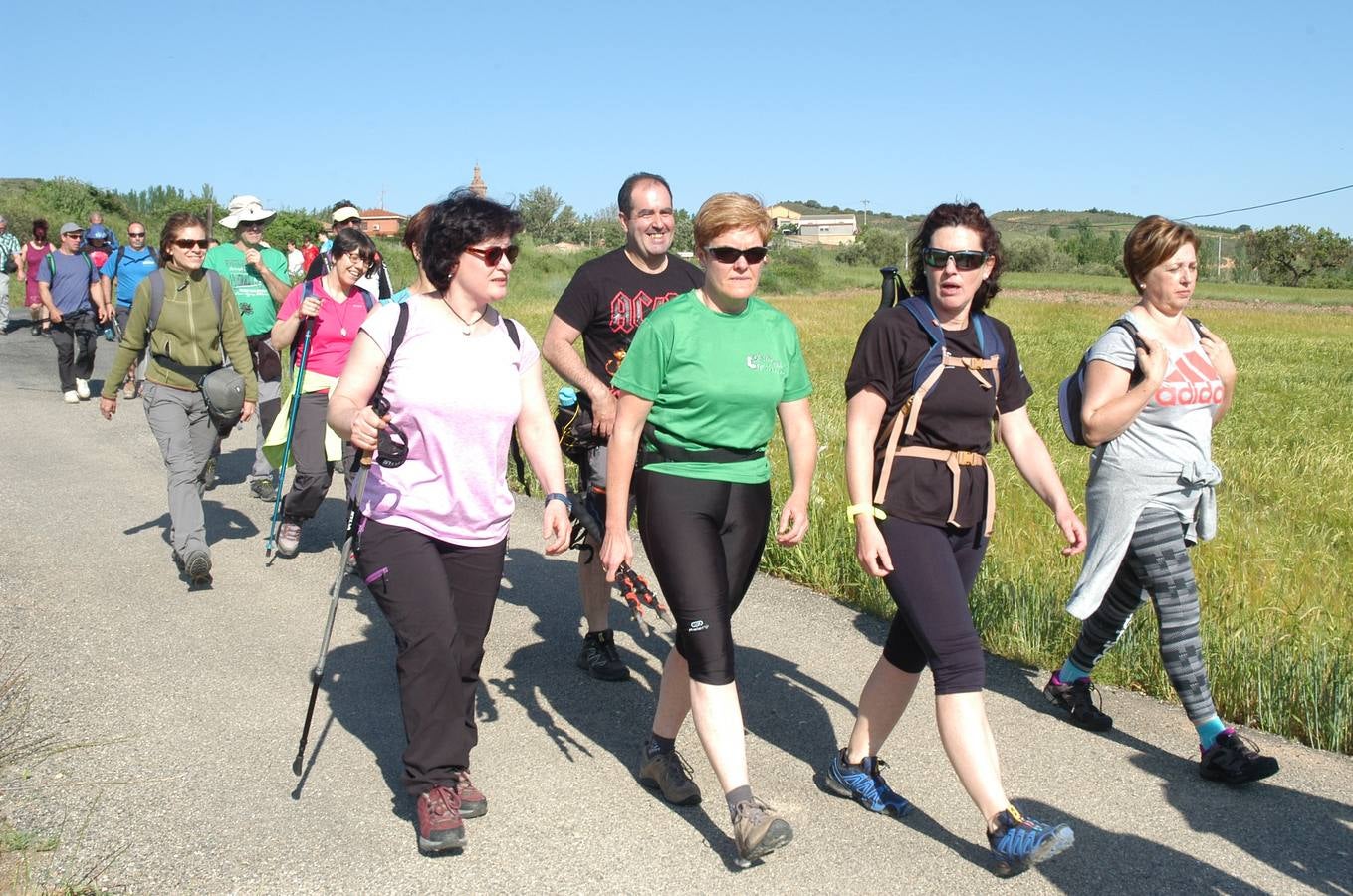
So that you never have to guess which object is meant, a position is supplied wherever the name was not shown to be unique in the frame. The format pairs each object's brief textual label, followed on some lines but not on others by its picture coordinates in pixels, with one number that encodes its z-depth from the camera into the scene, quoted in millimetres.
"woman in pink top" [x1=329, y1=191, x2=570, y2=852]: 4070
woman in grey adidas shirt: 4570
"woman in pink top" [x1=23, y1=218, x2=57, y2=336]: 16250
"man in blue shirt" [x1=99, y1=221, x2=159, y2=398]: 15170
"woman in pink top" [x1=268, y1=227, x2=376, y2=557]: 7719
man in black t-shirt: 5547
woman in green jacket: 7234
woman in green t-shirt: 4020
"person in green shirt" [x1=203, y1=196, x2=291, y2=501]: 9914
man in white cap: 8055
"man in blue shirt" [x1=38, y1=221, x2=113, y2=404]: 14516
